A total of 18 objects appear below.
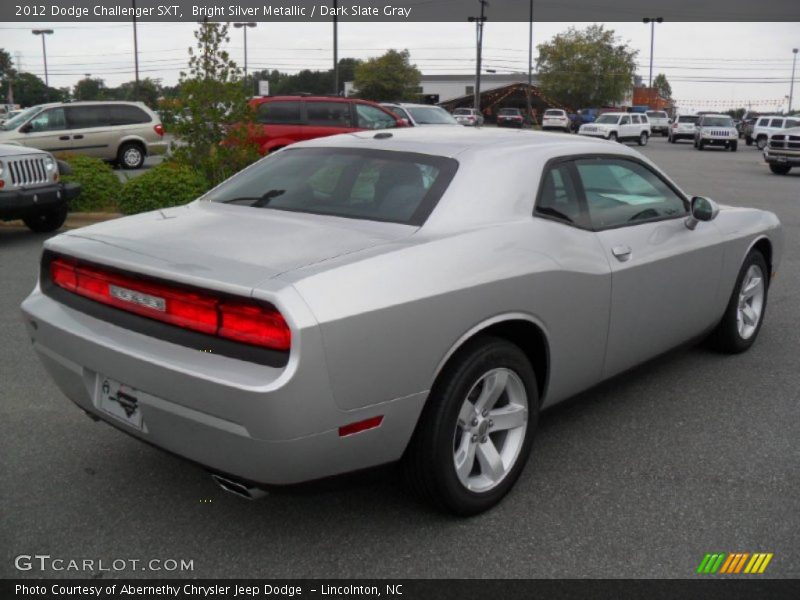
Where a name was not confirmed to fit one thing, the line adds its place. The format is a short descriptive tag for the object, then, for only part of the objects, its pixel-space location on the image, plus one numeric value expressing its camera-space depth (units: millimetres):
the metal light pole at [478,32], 46719
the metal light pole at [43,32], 66500
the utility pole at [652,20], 69438
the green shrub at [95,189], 11398
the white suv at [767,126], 39469
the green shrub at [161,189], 10141
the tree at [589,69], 85250
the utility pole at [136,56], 42969
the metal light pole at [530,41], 63953
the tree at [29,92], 93250
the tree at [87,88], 96725
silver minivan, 18828
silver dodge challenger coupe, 2686
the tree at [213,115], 10344
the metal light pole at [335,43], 34275
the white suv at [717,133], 38812
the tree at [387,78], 78256
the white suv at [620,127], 41906
